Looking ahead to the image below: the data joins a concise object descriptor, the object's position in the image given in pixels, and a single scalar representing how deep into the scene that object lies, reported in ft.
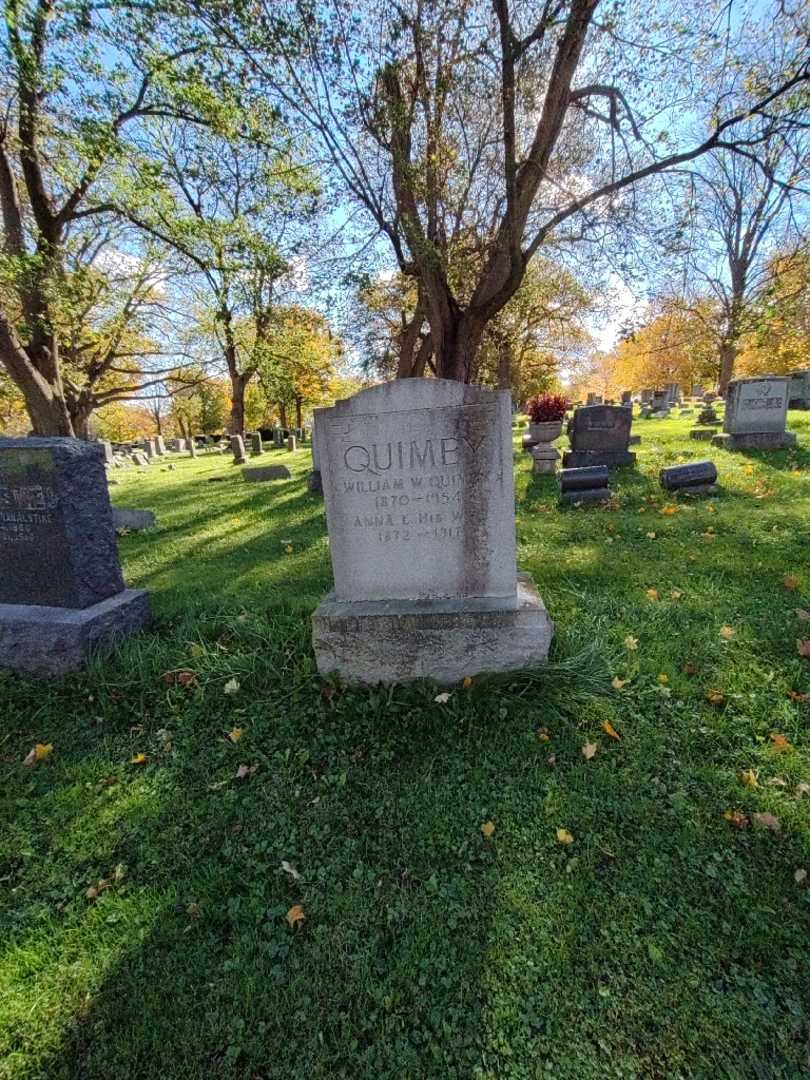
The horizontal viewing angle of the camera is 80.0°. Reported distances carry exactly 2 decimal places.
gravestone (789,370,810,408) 56.34
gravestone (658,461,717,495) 23.72
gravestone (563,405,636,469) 32.09
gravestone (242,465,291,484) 42.42
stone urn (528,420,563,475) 32.60
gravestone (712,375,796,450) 33.04
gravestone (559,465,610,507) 24.56
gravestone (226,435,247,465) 58.34
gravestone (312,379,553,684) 9.80
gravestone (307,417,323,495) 33.39
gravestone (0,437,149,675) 11.75
